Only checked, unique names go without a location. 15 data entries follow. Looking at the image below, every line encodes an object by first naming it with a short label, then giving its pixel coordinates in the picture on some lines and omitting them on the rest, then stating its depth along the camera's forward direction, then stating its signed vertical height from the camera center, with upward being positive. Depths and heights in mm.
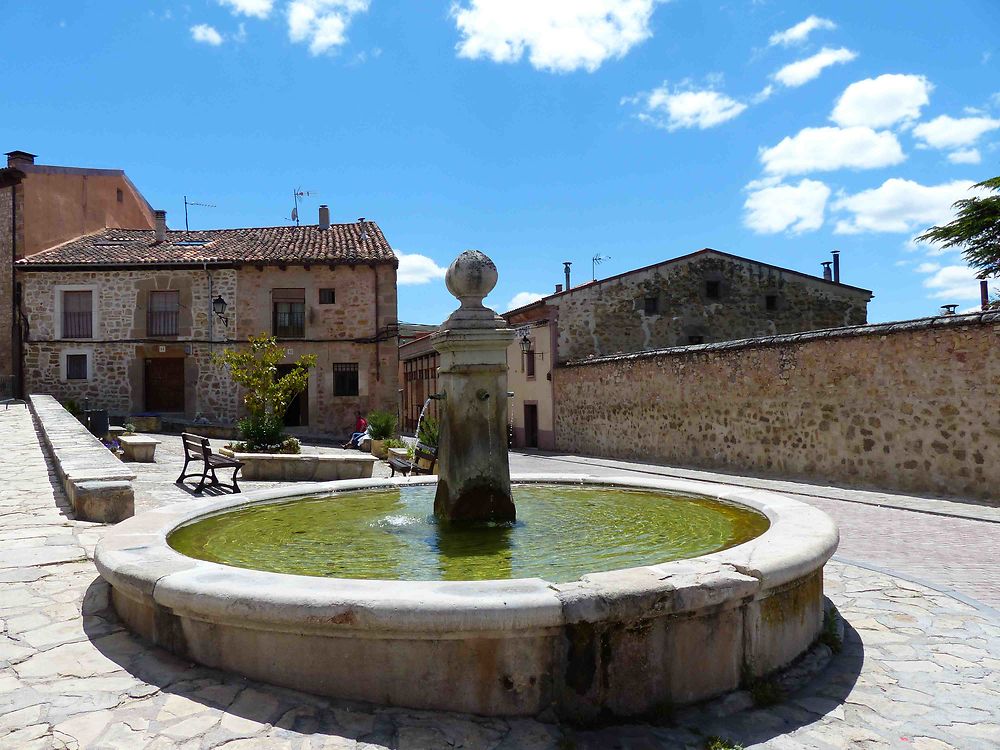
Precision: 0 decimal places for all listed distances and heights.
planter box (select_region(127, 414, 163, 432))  20953 -519
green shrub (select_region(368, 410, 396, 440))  17766 -606
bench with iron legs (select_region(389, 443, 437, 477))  10179 -914
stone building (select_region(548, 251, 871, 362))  23094 +3101
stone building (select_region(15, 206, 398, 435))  22953 +2730
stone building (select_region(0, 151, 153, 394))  22953 +7164
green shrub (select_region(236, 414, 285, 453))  13984 -607
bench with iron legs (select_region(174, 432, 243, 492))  9852 -798
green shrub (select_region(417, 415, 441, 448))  11517 -543
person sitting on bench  19339 -883
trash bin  16797 -378
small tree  14031 +267
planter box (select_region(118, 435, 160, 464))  13555 -861
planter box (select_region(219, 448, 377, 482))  11578 -1072
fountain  2732 -916
